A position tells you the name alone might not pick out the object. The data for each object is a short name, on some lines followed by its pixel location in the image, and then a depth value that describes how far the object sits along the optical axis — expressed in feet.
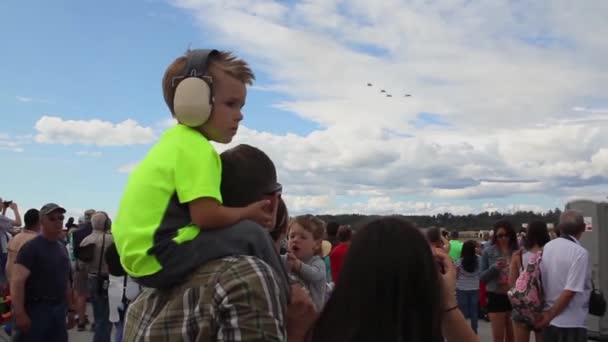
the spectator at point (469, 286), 38.58
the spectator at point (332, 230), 39.03
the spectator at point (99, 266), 33.45
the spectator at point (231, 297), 6.03
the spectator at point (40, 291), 22.31
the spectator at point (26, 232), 28.12
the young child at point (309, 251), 15.11
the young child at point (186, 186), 6.59
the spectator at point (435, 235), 30.22
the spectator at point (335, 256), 30.25
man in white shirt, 22.94
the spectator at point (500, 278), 32.71
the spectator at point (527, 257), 24.95
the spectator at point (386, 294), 7.02
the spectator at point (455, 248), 46.85
